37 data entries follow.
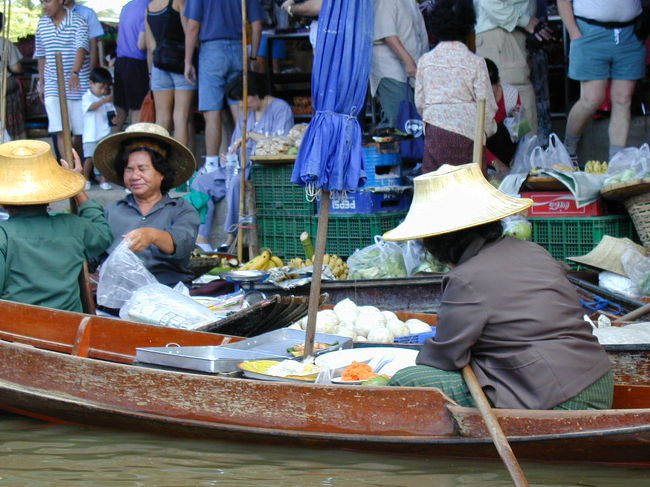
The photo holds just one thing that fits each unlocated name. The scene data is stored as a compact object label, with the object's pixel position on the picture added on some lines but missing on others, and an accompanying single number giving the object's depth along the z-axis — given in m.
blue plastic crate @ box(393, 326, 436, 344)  10.77
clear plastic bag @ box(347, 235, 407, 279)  14.46
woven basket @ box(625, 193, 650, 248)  13.60
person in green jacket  10.56
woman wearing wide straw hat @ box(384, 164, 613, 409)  7.61
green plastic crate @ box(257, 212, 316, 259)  16.80
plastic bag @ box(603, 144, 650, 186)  13.76
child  20.34
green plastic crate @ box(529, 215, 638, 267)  14.39
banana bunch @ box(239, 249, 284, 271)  15.45
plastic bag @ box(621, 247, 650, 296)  12.70
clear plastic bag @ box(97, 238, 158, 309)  11.54
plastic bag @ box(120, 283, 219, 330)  11.09
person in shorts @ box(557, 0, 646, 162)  15.19
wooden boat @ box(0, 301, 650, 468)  7.78
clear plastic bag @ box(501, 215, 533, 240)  14.13
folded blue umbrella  9.91
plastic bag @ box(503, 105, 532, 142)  16.08
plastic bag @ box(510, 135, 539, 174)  15.50
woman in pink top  14.25
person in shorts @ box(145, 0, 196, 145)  18.75
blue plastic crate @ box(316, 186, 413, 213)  15.92
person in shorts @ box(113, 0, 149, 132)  19.70
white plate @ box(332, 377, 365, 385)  8.95
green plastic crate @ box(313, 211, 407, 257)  15.96
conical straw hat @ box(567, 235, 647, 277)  13.07
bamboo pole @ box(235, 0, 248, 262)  16.67
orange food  9.04
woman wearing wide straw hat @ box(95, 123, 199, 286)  12.23
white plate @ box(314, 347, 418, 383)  9.39
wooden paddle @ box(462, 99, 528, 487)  7.09
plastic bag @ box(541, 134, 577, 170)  15.14
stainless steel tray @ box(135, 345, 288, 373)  9.34
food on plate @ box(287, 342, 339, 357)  9.90
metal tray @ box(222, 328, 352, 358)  10.05
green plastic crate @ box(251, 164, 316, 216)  16.73
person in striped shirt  19.97
